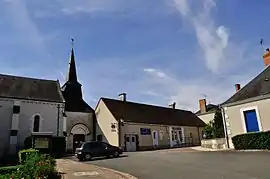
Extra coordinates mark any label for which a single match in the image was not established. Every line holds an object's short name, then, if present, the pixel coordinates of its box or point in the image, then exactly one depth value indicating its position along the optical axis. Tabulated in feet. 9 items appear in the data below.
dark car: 63.87
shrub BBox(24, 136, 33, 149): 84.97
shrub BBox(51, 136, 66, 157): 82.19
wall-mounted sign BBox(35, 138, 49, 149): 79.00
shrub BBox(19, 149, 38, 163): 52.54
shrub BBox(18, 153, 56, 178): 23.83
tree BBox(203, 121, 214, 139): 80.48
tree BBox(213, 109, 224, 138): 76.07
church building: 91.15
